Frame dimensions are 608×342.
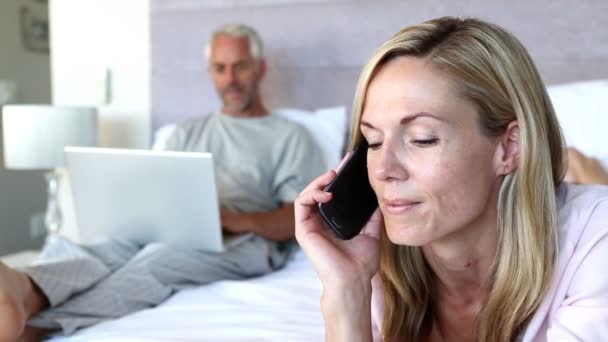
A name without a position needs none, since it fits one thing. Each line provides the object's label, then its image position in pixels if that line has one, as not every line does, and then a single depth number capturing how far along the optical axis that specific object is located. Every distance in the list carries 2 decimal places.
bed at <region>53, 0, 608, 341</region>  1.24
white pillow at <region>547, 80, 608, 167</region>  1.64
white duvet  1.14
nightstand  2.18
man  1.31
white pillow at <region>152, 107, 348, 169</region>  2.14
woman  0.84
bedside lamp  2.20
